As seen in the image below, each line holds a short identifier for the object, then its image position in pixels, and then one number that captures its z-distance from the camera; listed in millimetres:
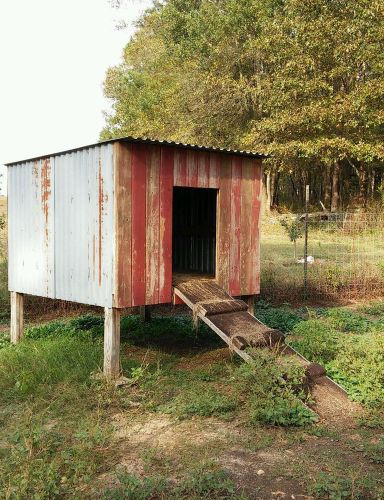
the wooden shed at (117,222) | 7578
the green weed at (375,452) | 5102
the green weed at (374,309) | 12477
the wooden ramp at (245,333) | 6496
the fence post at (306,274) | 13617
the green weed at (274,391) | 6039
